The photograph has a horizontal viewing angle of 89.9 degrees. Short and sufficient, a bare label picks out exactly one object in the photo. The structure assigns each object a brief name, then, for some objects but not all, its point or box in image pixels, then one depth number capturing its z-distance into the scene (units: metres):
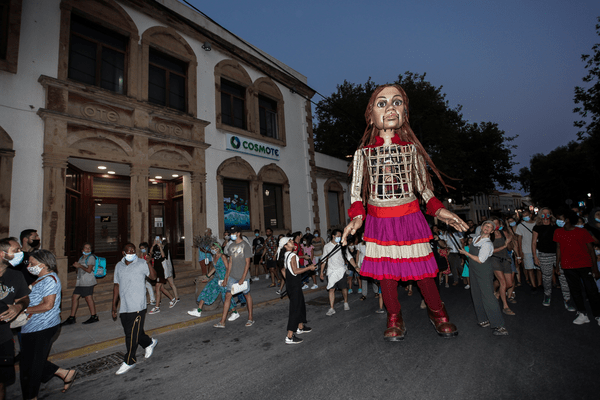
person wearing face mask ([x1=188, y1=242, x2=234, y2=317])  7.18
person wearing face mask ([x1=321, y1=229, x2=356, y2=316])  7.17
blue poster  12.83
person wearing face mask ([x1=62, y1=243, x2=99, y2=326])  7.13
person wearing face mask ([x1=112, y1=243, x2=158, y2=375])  4.48
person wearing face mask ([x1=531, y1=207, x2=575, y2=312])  6.35
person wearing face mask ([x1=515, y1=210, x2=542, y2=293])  7.88
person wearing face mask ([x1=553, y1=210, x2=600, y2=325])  4.91
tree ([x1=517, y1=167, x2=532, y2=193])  42.47
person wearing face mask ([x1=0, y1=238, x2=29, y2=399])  3.19
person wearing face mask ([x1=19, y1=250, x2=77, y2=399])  3.47
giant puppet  3.19
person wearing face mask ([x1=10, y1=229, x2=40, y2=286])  5.32
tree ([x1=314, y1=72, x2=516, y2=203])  18.89
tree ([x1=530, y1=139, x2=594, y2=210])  33.81
